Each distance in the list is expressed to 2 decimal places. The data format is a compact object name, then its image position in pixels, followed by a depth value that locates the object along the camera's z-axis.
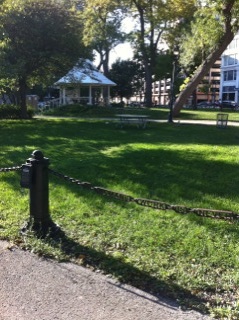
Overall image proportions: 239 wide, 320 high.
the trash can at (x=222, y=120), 16.03
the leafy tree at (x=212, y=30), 14.60
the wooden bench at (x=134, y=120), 15.25
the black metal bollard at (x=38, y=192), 3.78
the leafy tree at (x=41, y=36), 16.41
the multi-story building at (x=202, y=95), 86.85
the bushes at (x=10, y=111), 19.65
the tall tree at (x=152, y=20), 26.97
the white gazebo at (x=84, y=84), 19.26
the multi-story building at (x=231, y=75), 77.57
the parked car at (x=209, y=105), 55.70
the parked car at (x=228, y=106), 43.71
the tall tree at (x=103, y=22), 30.06
